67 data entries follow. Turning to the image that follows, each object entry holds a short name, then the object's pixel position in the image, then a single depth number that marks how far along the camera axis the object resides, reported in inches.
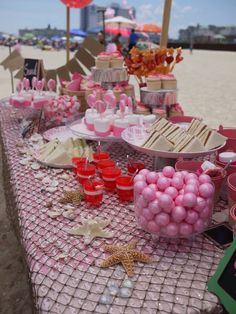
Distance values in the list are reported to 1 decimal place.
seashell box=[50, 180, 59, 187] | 54.8
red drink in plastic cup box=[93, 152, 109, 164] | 59.2
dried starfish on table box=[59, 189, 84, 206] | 48.9
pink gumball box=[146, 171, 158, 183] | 38.8
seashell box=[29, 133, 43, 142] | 77.3
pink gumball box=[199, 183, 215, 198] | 37.0
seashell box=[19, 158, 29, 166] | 63.4
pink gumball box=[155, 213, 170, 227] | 36.1
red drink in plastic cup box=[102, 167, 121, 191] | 51.2
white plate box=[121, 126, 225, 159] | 51.4
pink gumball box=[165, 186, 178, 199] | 36.6
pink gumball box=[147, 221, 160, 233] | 37.1
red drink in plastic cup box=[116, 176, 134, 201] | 48.1
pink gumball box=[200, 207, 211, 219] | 37.1
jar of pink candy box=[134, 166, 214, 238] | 36.0
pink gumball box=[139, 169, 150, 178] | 39.7
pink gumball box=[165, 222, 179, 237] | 36.5
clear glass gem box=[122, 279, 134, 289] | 32.9
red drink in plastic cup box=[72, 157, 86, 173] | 55.7
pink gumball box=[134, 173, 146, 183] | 39.0
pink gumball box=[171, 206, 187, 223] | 35.6
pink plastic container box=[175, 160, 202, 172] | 48.3
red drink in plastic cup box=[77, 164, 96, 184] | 52.0
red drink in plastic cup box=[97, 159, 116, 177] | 54.8
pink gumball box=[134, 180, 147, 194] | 37.9
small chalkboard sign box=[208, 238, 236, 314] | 29.6
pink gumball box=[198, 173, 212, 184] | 38.3
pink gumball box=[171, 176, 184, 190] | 38.1
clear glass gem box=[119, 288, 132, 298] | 31.8
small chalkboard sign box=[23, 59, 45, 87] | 103.7
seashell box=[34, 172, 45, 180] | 57.4
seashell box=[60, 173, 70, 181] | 57.3
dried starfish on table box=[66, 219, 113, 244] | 41.0
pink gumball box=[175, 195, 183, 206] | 36.3
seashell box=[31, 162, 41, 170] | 61.4
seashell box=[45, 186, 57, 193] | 52.8
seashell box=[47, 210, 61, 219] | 45.3
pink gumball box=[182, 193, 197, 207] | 35.6
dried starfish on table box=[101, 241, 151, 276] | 35.3
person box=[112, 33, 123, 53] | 340.6
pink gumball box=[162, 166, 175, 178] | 40.3
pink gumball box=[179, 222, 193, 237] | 36.7
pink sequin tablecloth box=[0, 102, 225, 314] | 31.2
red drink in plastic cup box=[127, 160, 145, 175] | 52.3
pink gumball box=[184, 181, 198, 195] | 36.5
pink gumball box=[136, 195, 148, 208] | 37.3
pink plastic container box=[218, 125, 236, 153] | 56.4
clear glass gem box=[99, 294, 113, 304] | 31.2
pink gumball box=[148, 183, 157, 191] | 37.5
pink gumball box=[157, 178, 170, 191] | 37.7
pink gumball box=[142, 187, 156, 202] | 36.4
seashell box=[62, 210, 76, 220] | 45.2
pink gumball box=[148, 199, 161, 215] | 36.1
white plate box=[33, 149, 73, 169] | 61.2
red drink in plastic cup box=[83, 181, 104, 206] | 47.3
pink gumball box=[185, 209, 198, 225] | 36.3
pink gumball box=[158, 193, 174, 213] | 35.4
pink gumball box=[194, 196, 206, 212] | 36.5
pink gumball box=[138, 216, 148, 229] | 38.0
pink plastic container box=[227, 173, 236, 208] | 40.0
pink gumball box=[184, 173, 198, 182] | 38.9
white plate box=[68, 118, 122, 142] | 64.5
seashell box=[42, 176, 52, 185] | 55.6
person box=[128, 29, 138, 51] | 402.6
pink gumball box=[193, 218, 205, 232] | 37.1
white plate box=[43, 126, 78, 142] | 75.9
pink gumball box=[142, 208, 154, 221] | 37.0
